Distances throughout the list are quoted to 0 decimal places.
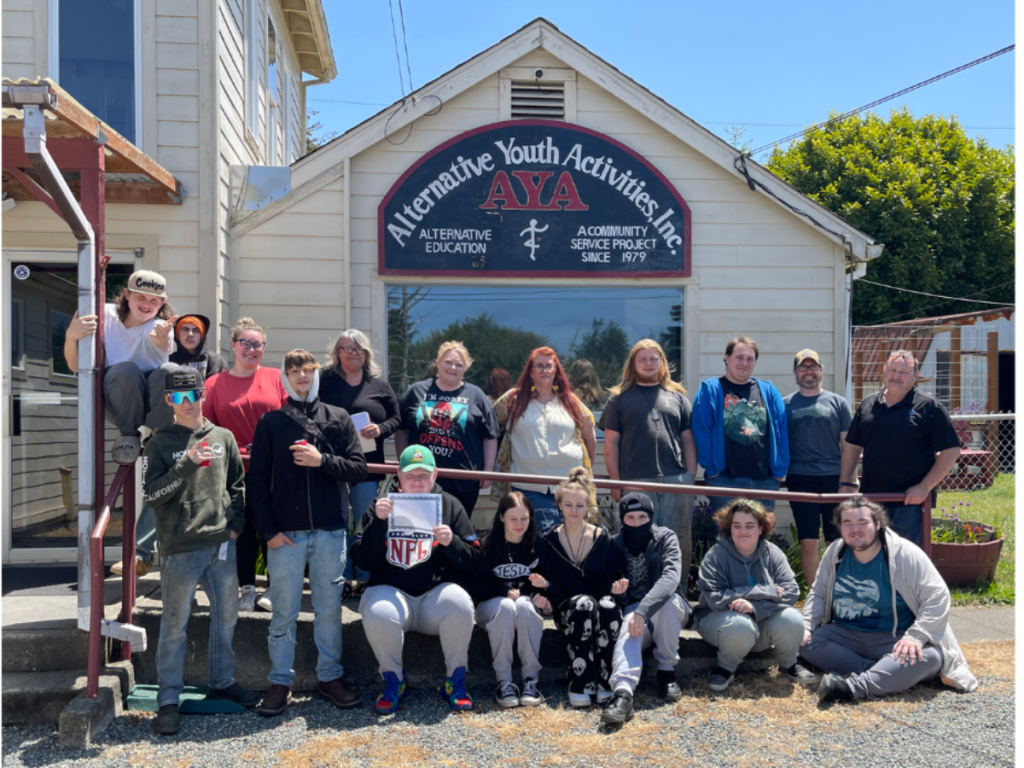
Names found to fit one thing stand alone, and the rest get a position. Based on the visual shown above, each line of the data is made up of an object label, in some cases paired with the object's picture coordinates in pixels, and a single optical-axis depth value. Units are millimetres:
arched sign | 6910
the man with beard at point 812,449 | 5594
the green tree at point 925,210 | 20734
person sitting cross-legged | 4418
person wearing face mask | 4395
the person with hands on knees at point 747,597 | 4621
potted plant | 6516
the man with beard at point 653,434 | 5398
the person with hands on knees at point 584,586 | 4453
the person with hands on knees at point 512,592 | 4457
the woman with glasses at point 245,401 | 4824
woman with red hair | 5285
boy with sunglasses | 4051
